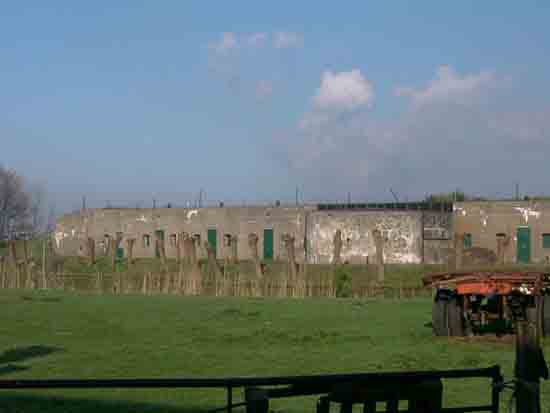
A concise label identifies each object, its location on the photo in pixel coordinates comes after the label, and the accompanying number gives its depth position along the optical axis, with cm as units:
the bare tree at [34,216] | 7532
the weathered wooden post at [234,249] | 4161
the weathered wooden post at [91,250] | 4953
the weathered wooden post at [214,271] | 3408
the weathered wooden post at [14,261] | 3781
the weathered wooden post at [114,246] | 4434
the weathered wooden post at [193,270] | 3438
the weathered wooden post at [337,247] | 3750
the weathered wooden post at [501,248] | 3241
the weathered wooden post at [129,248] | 3978
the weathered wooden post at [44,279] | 3797
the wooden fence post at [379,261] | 3800
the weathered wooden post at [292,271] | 3256
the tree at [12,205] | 7588
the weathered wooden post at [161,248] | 4019
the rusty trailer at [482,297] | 1752
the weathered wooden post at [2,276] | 3784
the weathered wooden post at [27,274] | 3794
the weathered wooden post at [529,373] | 542
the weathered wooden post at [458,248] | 3366
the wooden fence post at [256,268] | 3359
